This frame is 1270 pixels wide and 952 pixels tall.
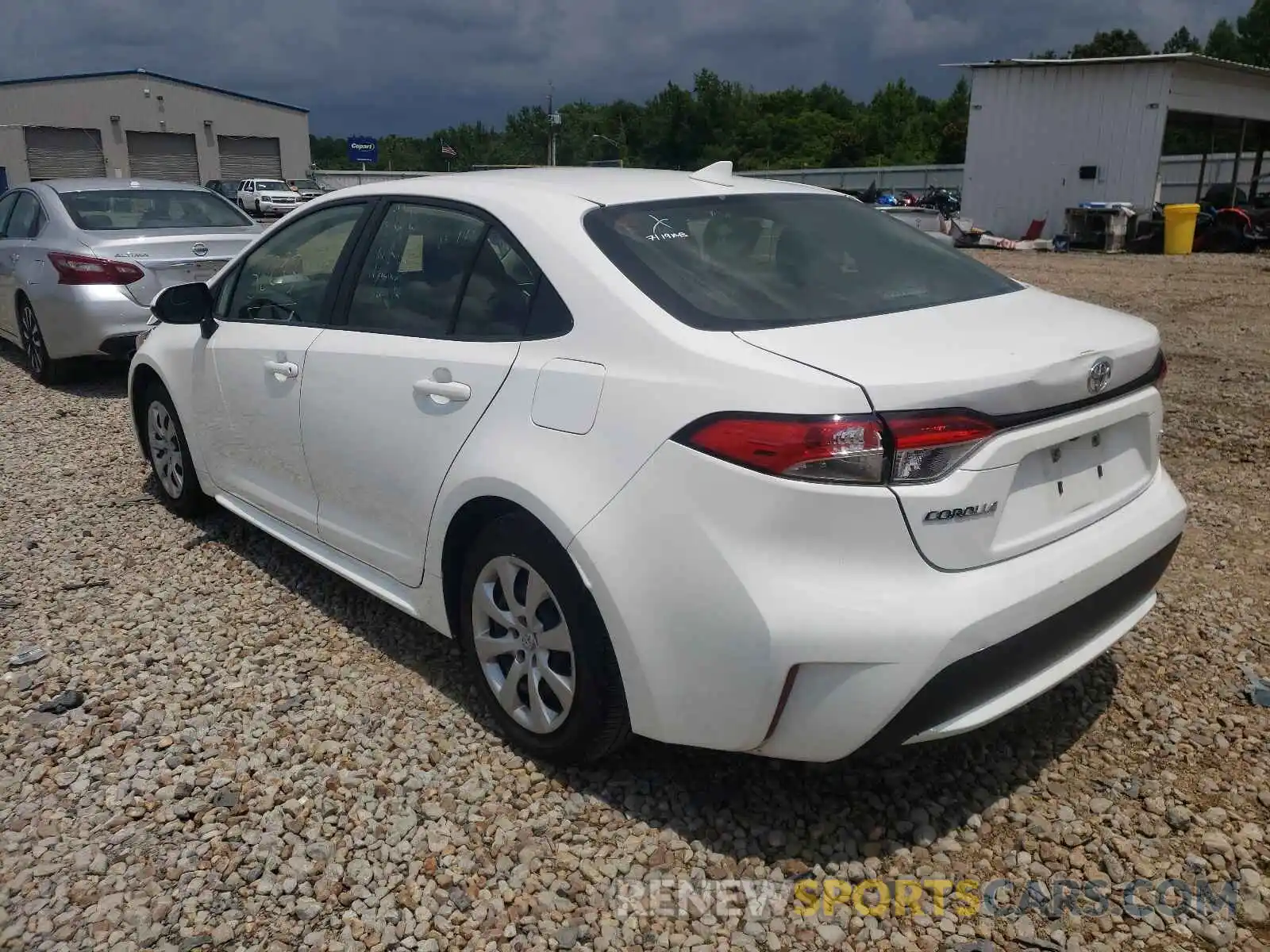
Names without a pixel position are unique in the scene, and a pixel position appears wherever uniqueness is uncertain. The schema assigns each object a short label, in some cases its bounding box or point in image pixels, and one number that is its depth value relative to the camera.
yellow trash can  21.78
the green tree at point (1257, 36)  61.25
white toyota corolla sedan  2.22
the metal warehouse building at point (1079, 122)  23.98
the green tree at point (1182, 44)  76.38
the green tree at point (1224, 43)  65.56
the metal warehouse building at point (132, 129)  48.97
